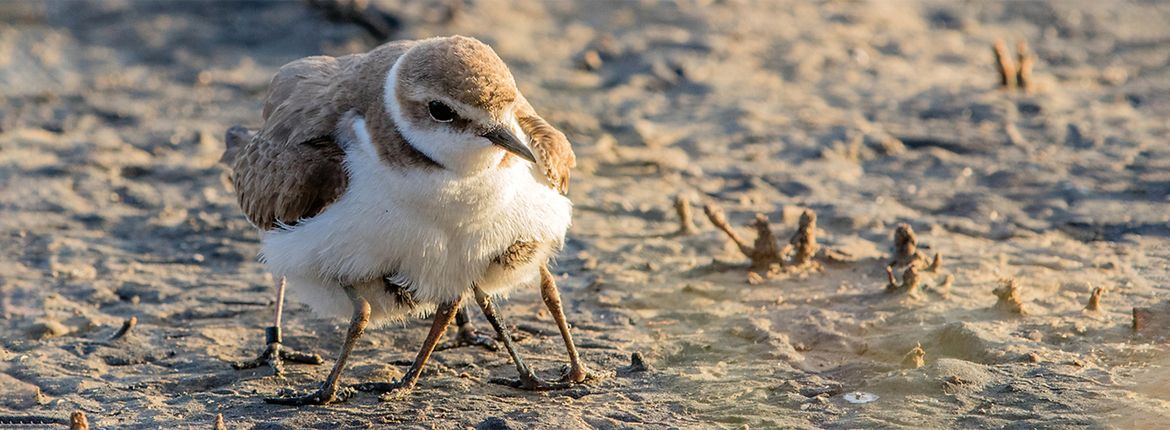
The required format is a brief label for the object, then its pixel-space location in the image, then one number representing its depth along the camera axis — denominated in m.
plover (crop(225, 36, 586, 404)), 11.41
